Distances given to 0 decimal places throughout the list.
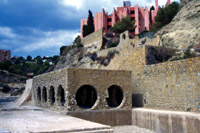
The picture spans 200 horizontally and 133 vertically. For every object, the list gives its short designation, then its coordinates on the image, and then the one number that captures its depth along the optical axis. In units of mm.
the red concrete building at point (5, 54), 156000
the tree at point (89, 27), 54250
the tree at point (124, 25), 47250
